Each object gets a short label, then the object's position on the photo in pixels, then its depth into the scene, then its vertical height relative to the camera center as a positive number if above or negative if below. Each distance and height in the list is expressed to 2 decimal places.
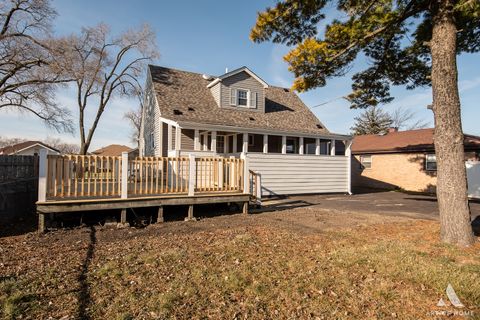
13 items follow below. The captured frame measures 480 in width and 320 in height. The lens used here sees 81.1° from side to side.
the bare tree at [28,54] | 19.23 +7.58
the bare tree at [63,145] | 89.27 +6.14
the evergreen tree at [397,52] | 5.65 +3.10
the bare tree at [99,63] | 25.20 +9.81
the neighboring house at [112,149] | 59.32 +3.28
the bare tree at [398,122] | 44.27 +7.17
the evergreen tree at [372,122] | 42.22 +6.85
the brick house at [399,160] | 17.86 +0.54
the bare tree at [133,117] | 47.80 +8.02
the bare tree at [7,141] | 72.56 +5.93
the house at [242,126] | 13.16 +1.92
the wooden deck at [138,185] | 6.36 -0.56
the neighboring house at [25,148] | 48.62 +2.65
